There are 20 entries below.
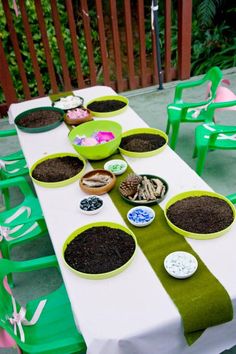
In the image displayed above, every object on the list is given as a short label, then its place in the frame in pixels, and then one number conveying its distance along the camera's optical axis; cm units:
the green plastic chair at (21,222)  208
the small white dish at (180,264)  131
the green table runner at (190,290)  121
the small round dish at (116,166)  193
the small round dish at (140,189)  167
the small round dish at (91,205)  166
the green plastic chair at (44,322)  136
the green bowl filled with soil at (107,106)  253
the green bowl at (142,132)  203
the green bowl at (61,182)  188
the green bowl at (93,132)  199
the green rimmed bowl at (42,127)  245
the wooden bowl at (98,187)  177
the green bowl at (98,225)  134
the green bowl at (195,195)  144
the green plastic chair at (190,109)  303
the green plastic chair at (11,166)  264
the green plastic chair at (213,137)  266
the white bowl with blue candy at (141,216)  157
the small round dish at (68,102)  273
